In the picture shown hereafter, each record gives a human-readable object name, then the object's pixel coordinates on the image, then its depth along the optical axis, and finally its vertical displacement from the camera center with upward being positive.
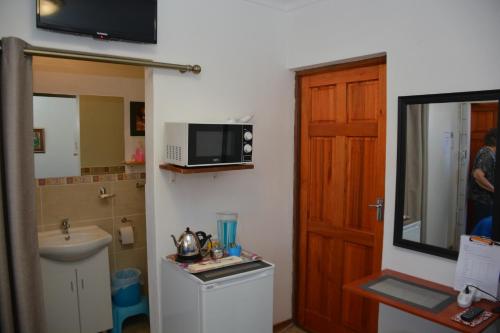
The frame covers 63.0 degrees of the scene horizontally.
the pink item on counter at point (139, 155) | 3.62 -0.13
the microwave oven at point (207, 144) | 2.43 -0.02
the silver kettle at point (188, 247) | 2.59 -0.68
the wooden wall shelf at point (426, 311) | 1.82 -0.82
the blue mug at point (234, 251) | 2.73 -0.74
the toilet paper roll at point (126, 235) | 3.53 -0.82
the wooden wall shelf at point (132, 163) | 3.57 -0.20
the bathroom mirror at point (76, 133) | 3.26 +0.06
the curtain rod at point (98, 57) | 2.17 +0.48
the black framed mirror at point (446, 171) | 2.12 -0.17
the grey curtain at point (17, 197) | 2.08 -0.30
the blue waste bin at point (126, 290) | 3.38 -1.25
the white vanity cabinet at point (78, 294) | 2.98 -1.16
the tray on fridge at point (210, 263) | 2.46 -0.77
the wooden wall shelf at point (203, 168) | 2.45 -0.17
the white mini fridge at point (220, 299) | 2.34 -0.95
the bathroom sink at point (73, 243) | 2.88 -0.75
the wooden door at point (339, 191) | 2.83 -0.39
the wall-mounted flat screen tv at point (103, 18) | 2.21 +0.70
